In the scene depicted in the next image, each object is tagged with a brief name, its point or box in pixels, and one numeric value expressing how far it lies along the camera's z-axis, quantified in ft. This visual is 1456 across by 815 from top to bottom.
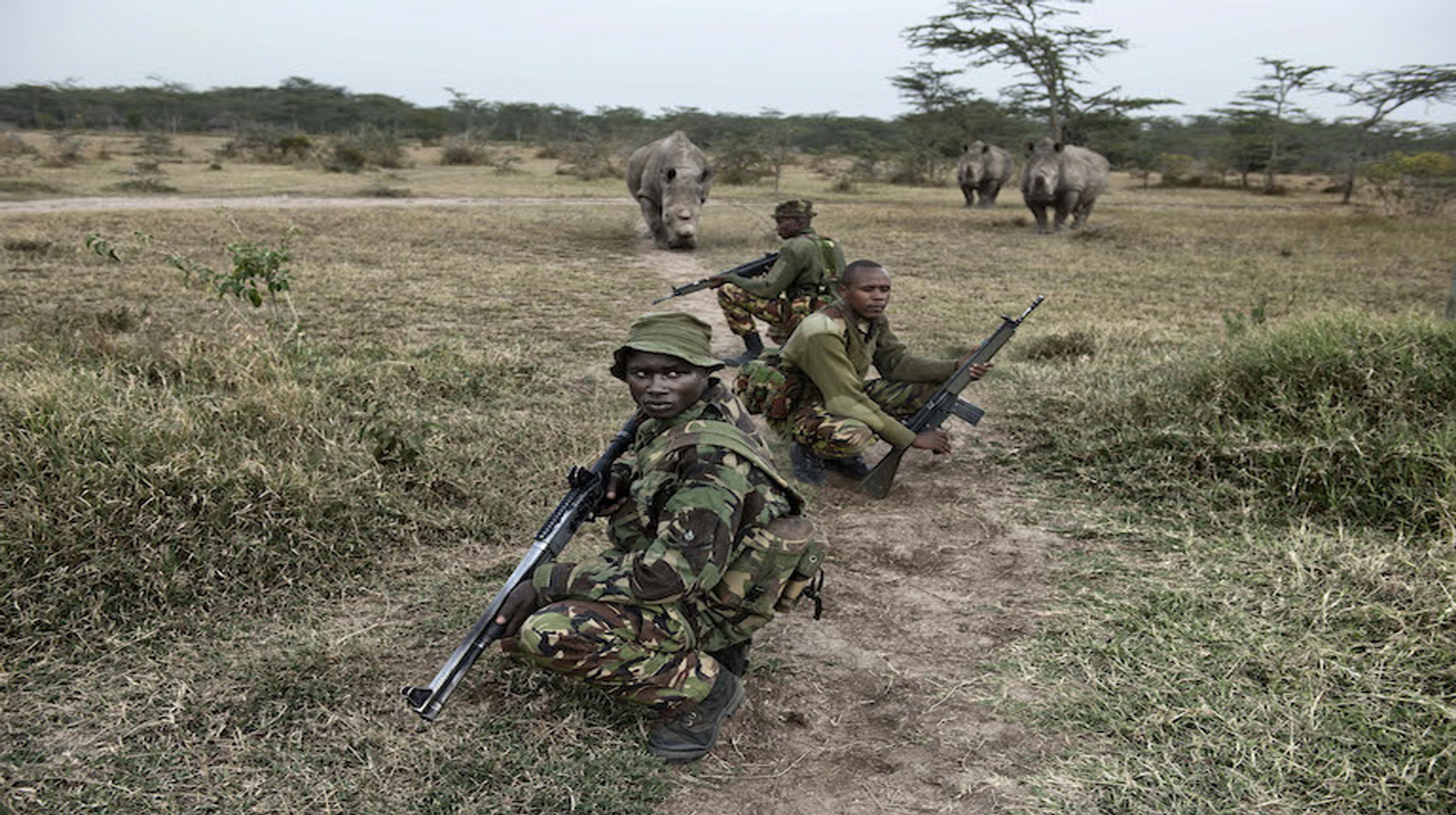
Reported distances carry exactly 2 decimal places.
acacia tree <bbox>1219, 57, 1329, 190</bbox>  89.66
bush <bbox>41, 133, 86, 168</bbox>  71.67
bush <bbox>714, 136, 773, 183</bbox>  83.15
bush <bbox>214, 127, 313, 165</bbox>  85.97
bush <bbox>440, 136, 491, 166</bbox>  92.99
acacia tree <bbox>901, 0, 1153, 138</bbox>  69.31
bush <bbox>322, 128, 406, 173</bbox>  78.84
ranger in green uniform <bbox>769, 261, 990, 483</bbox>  14.12
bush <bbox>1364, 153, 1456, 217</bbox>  59.88
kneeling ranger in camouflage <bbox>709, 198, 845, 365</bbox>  20.58
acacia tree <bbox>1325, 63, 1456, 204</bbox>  70.59
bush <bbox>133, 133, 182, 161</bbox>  83.04
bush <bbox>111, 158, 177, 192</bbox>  57.25
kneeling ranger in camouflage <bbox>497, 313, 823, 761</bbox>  7.79
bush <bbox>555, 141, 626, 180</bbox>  85.20
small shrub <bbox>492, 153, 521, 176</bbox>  83.35
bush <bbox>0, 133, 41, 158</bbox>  75.86
